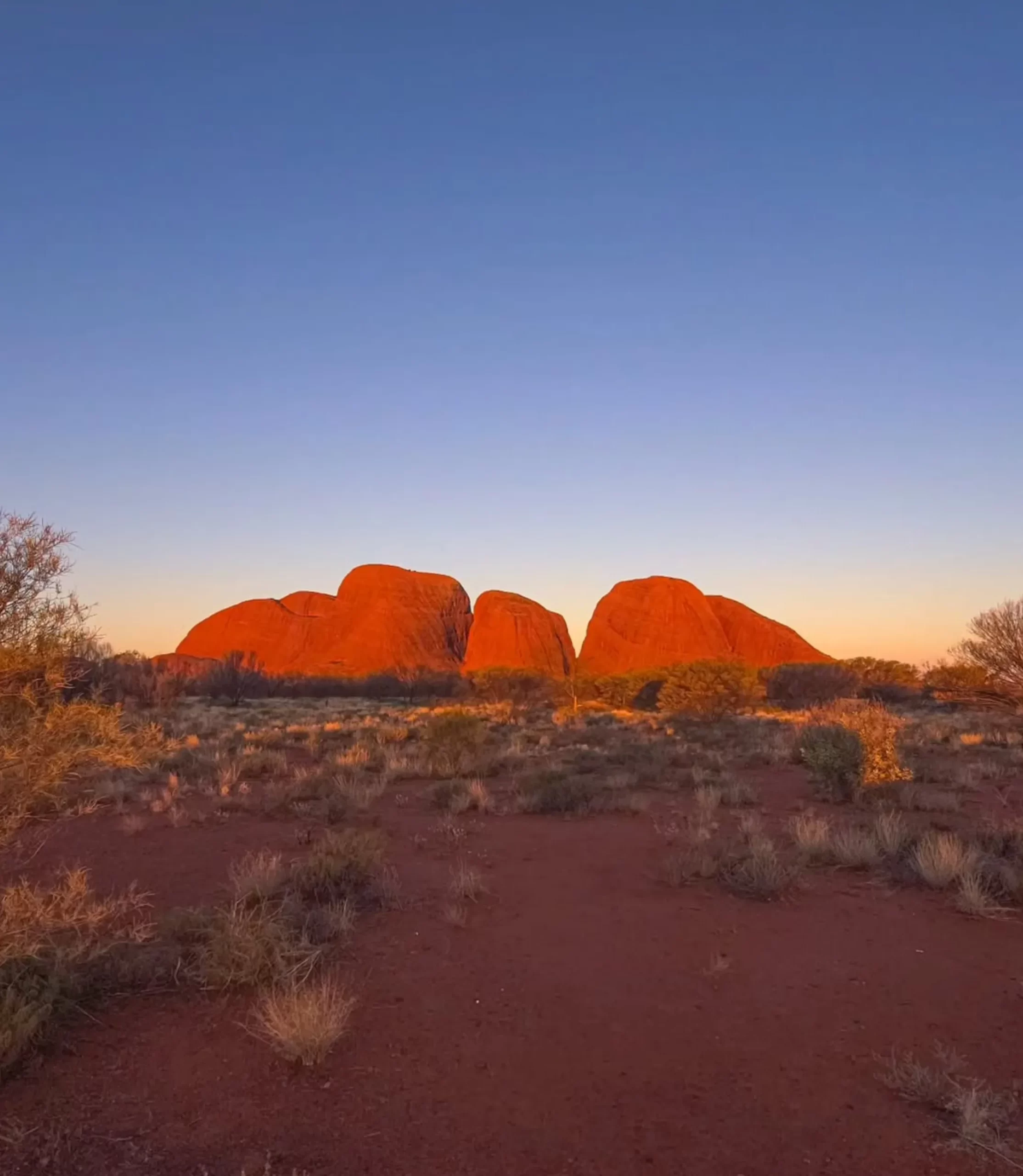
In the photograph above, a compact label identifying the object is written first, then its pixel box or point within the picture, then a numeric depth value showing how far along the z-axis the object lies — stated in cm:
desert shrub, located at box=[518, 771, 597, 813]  1309
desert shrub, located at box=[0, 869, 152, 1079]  471
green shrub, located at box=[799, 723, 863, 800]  1397
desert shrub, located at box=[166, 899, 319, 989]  564
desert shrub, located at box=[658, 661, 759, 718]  3484
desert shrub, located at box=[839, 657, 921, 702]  4541
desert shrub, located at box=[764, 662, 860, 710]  4209
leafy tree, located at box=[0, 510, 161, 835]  533
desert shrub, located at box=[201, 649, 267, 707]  5072
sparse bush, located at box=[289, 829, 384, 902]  785
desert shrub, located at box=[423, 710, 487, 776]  1728
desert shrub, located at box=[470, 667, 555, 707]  4897
